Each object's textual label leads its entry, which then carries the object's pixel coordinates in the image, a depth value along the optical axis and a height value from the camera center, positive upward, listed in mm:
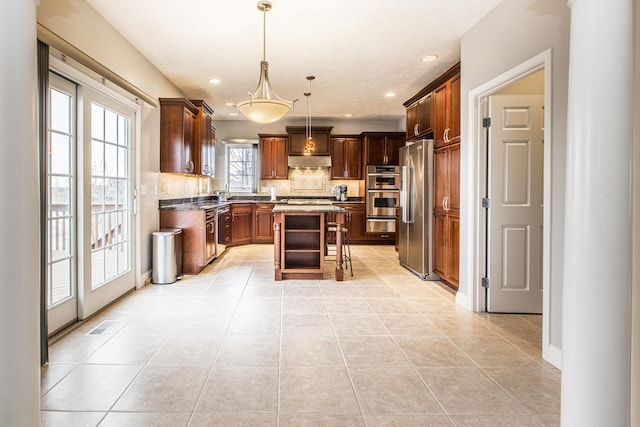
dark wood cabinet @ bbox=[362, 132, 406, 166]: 7695 +1152
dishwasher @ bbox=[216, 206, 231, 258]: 6062 -485
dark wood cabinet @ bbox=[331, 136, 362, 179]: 7992 +995
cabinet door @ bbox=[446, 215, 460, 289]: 3984 -522
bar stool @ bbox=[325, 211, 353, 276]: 5823 -894
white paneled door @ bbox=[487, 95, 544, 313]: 3322 +176
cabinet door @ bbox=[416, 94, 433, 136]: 4691 +1147
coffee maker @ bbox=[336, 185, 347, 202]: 8062 +232
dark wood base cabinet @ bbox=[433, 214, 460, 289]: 4027 -520
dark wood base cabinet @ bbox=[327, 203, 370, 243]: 7852 -435
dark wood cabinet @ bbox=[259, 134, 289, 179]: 8000 +985
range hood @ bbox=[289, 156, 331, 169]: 7875 +886
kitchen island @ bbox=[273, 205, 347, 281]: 4668 -511
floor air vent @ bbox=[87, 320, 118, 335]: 2887 -1023
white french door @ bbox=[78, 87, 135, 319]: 3148 -17
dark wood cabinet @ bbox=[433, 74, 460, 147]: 3969 +1036
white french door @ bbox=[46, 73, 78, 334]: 2736 -39
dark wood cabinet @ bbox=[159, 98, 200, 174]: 4812 +899
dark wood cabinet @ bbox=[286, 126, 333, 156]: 7844 +1338
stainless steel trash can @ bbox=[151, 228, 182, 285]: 4441 -692
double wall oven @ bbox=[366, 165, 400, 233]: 7707 +121
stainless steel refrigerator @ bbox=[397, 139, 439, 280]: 4652 -34
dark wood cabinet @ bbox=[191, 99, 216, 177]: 5527 +1030
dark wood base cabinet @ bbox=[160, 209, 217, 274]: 4870 -415
